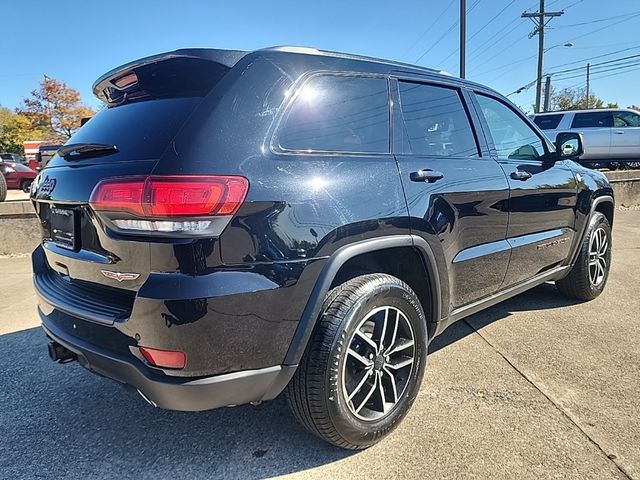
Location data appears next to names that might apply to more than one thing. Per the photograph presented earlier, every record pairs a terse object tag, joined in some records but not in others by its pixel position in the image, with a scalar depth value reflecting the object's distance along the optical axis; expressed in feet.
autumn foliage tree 180.24
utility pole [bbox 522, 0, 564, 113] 92.90
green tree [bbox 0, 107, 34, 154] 185.26
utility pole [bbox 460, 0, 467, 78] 49.85
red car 68.03
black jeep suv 5.76
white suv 46.26
